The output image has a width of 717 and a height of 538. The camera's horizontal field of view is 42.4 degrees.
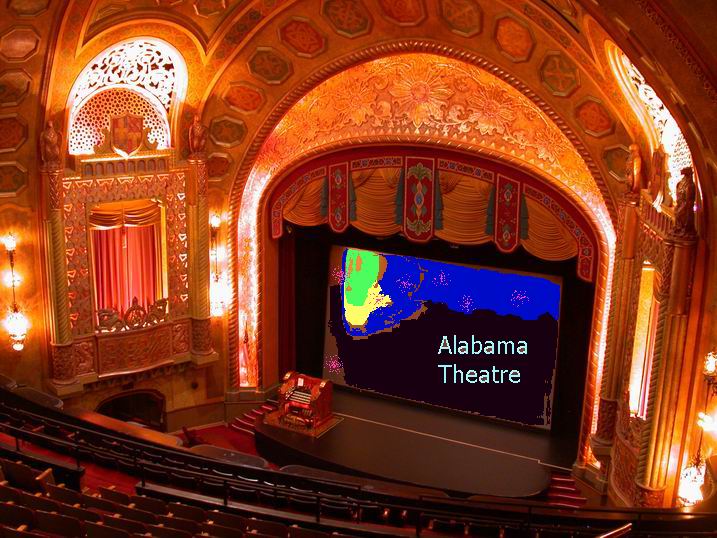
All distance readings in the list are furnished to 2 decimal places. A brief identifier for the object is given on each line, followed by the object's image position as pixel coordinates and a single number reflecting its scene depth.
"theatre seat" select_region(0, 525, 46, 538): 6.02
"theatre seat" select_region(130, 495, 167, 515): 7.50
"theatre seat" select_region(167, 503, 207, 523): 7.37
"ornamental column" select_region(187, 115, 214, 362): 12.80
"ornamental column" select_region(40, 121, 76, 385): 11.55
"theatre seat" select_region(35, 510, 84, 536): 6.40
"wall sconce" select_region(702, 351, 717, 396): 7.94
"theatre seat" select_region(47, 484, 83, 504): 7.29
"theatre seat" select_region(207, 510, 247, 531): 7.29
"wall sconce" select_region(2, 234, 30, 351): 11.75
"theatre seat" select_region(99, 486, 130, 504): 7.61
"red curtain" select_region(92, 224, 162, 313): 12.70
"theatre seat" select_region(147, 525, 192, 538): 6.61
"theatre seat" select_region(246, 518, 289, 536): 7.18
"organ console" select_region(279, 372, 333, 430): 13.33
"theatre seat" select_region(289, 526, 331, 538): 7.04
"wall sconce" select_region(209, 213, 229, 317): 13.35
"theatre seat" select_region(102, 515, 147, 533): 6.71
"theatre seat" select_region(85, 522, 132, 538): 6.35
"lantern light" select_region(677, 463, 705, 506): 8.26
